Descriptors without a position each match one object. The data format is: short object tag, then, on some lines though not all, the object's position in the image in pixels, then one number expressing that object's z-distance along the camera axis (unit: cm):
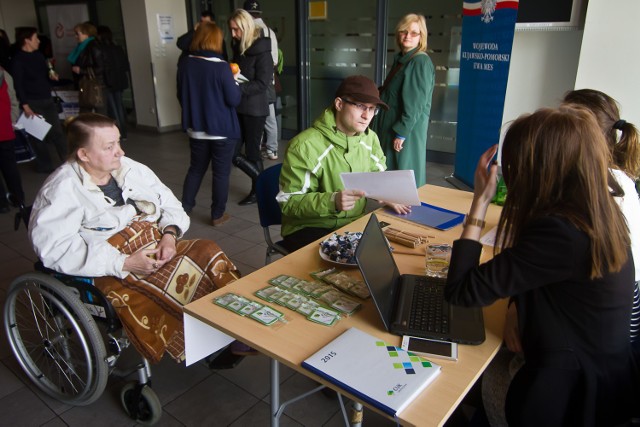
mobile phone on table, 112
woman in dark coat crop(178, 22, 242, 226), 336
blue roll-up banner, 370
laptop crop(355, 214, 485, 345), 119
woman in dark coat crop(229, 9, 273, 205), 387
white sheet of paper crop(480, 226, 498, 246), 174
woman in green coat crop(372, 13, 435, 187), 309
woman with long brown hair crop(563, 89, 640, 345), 144
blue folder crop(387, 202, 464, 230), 190
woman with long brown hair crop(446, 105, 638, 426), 106
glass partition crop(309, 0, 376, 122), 570
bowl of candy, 154
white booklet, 98
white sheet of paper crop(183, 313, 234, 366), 134
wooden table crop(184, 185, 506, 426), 99
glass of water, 153
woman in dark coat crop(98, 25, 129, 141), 634
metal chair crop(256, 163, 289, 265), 228
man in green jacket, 196
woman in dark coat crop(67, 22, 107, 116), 610
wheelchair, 162
